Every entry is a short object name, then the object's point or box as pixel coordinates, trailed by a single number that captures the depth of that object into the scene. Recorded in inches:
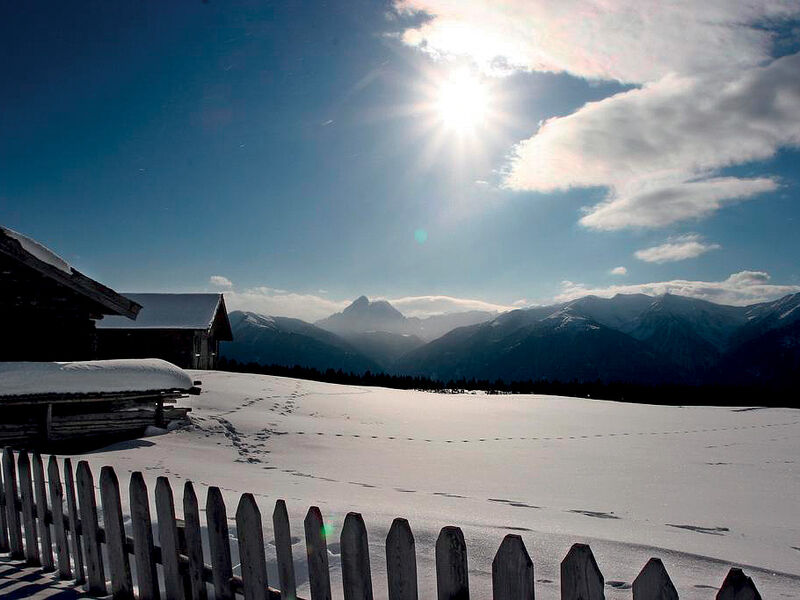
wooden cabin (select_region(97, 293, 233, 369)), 1264.8
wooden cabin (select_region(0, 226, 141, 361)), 456.4
